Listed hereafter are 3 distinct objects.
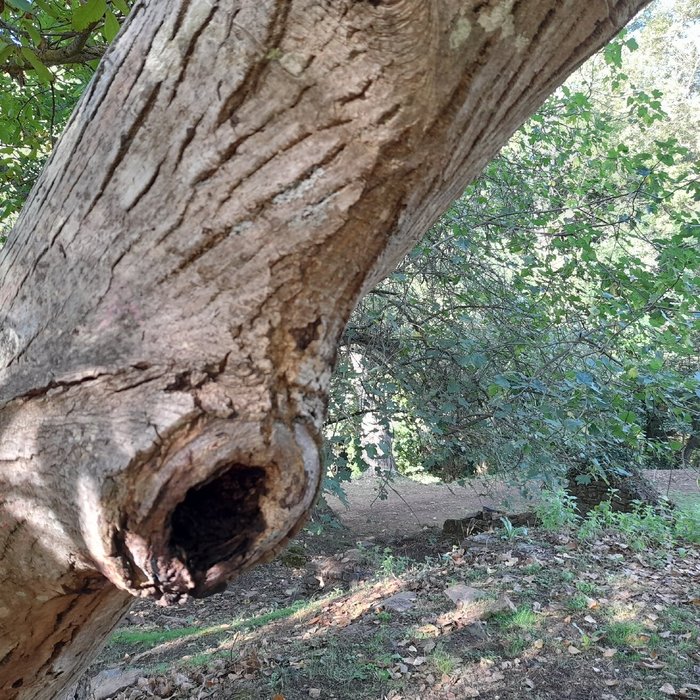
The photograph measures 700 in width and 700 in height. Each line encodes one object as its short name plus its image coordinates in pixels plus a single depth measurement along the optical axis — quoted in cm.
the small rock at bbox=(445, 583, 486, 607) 427
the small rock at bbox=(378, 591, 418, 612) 439
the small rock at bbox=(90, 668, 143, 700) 373
